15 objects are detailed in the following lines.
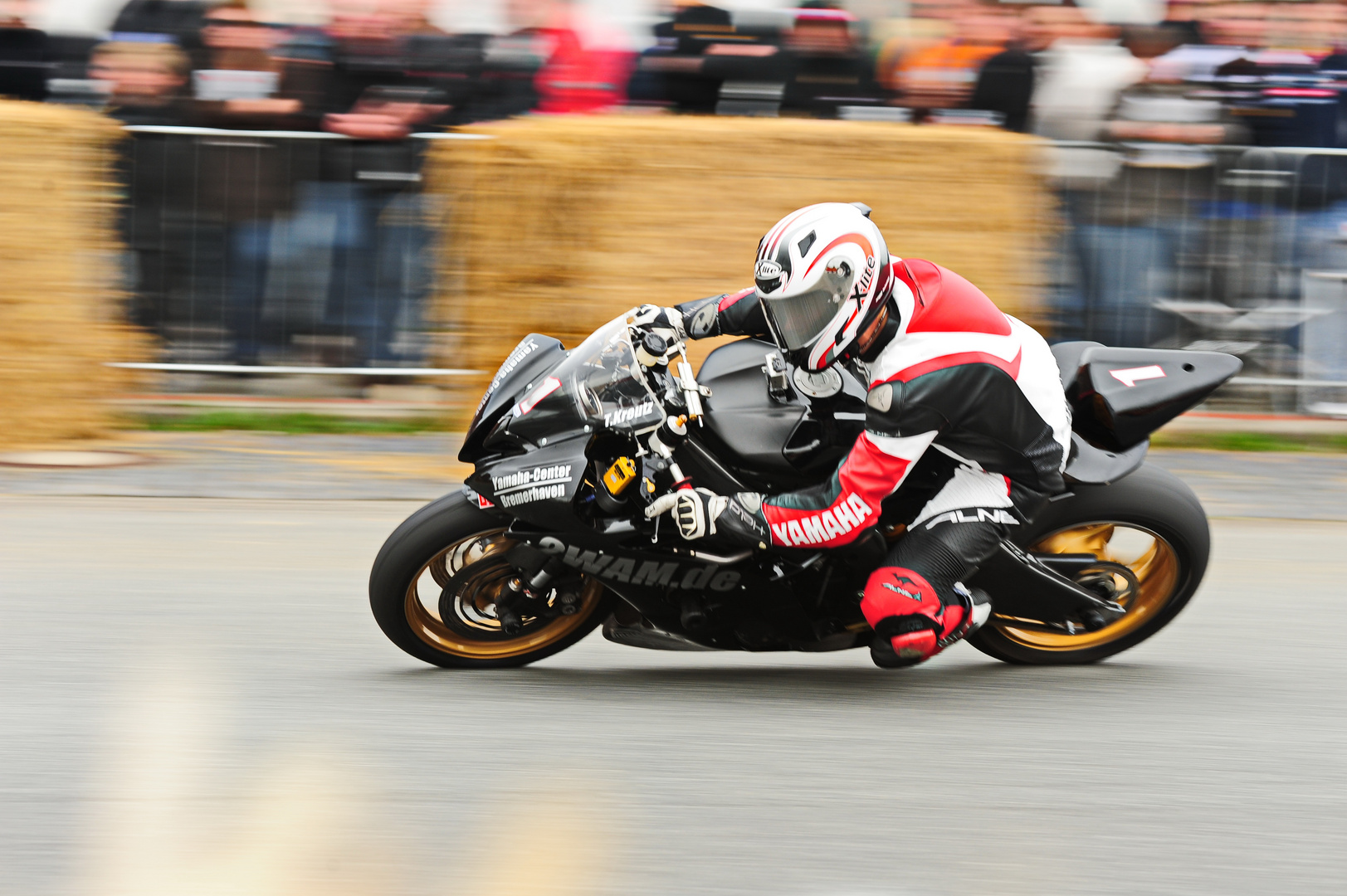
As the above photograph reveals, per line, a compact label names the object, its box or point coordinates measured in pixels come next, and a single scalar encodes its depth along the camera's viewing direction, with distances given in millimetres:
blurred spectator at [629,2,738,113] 15758
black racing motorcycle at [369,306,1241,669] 7969
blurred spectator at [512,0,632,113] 15953
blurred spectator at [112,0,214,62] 15789
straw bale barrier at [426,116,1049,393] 14273
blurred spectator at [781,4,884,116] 15508
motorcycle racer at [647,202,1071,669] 7559
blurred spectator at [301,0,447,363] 15859
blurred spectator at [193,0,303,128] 15805
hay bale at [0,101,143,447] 14328
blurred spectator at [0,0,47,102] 15883
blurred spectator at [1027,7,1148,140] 15891
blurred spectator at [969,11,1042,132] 15773
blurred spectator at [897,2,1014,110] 15875
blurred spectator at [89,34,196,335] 15875
